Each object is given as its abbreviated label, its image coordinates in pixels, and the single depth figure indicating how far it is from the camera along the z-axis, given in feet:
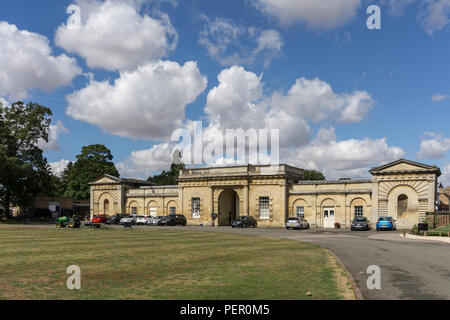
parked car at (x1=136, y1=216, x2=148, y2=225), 181.19
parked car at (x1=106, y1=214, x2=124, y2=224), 186.60
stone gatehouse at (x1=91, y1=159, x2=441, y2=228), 150.69
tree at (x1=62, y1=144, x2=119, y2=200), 265.34
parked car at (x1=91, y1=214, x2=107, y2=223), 178.23
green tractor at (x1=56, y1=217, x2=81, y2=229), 136.67
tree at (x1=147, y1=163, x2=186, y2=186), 347.36
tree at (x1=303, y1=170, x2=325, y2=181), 311.45
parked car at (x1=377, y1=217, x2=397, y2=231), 142.20
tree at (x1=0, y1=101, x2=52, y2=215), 188.96
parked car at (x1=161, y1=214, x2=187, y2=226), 175.01
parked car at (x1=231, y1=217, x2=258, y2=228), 162.64
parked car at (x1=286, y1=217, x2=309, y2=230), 151.12
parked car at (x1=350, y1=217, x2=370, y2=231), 143.43
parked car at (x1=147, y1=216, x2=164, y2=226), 176.14
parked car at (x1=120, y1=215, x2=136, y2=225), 171.77
